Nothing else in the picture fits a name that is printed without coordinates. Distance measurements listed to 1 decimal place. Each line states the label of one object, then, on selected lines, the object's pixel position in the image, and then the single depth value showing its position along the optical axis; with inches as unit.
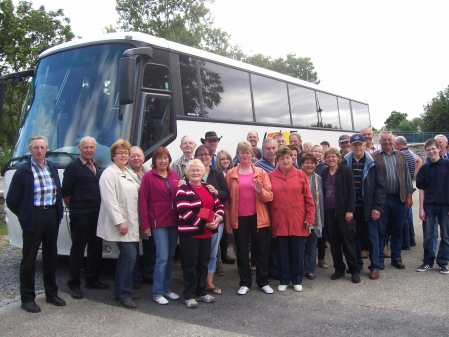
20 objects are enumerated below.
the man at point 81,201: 212.4
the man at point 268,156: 245.1
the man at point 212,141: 273.9
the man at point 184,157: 238.1
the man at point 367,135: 318.0
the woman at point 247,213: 223.3
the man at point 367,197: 251.8
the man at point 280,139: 308.0
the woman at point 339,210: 246.1
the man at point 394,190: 269.4
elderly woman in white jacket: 203.0
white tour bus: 245.8
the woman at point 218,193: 221.3
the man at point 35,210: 195.8
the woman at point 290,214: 227.3
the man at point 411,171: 315.0
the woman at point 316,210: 247.6
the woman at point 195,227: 204.2
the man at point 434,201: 258.4
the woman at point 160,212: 207.0
